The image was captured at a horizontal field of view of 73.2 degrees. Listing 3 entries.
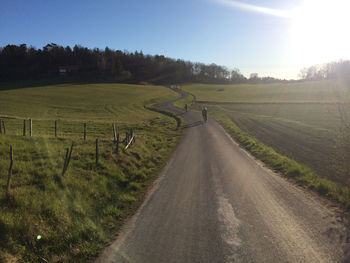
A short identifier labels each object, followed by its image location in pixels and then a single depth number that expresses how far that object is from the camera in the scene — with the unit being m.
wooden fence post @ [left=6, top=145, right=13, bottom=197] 6.82
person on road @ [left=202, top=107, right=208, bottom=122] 34.28
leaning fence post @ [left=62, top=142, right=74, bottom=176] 9.11
